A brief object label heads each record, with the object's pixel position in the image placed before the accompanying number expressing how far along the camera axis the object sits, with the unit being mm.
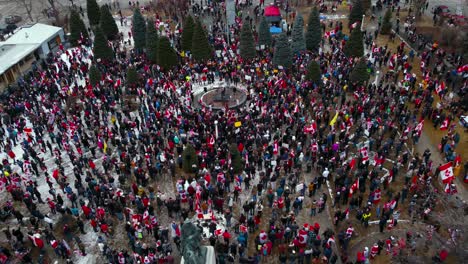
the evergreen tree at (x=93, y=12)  43656
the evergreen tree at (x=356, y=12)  39094
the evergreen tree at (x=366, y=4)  41944
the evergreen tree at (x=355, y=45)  32469
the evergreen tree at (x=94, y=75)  29784
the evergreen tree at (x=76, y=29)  39281
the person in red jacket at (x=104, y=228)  17655
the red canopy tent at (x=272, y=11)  39462
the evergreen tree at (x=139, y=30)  36781
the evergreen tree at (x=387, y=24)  37678
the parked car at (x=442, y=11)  40656
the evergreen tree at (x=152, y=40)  34125
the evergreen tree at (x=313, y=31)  35219
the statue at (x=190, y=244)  11875
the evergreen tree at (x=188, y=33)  35031
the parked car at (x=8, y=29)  46359
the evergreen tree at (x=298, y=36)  33875
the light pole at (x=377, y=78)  30400
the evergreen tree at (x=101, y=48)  34375
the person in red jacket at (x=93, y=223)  17781
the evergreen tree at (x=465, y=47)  30406
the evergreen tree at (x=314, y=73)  28766
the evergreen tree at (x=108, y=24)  39969
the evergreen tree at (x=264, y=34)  36000
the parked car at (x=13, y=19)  49725
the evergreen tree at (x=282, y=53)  31375
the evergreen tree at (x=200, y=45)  32750
